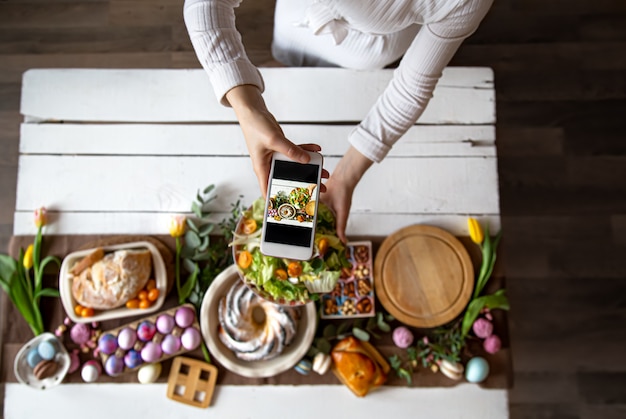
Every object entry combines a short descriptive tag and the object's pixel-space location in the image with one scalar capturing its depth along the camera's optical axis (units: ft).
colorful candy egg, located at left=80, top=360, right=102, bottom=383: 3.75
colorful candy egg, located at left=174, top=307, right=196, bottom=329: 3.80
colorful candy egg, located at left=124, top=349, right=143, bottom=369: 3.75
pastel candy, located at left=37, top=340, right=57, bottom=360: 3.76
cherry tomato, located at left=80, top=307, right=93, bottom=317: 3.70
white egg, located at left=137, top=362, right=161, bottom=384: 3.75
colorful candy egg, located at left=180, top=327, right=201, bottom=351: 3.76
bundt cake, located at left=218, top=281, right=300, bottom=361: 3.65
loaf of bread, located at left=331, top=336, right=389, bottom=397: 3.64
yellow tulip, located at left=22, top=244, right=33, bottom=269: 3.94
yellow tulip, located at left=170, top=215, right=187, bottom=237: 3.92
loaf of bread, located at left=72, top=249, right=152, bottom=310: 3.61
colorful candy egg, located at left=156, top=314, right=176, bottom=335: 3.79
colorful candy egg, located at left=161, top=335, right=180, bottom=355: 3.76
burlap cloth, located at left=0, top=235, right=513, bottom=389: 3.82
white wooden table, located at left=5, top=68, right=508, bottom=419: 4.09
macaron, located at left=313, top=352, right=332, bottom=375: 3.75
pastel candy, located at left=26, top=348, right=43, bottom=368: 3.76
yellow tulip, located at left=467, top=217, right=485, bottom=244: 3.92
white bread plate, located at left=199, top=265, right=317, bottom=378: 3.69
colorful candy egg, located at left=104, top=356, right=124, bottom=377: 3.73
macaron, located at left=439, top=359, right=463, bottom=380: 3.75
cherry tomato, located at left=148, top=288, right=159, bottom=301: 3.75
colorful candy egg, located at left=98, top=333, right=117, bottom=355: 3.76
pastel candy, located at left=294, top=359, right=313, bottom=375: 3.74
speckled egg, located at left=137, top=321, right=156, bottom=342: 3.80
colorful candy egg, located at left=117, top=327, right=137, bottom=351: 3.77
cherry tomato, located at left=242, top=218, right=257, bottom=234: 3.36
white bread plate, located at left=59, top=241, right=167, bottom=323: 3.71
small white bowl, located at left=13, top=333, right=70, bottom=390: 3.75
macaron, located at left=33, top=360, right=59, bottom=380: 3.70
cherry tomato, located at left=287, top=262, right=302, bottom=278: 3.18
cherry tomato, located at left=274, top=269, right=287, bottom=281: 3.22
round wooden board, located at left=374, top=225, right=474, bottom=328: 3.86
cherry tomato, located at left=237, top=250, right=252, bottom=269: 3.27
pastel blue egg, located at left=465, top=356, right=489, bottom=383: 3.75
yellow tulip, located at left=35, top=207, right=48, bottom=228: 3.96
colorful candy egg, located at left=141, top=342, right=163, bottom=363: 3.74
